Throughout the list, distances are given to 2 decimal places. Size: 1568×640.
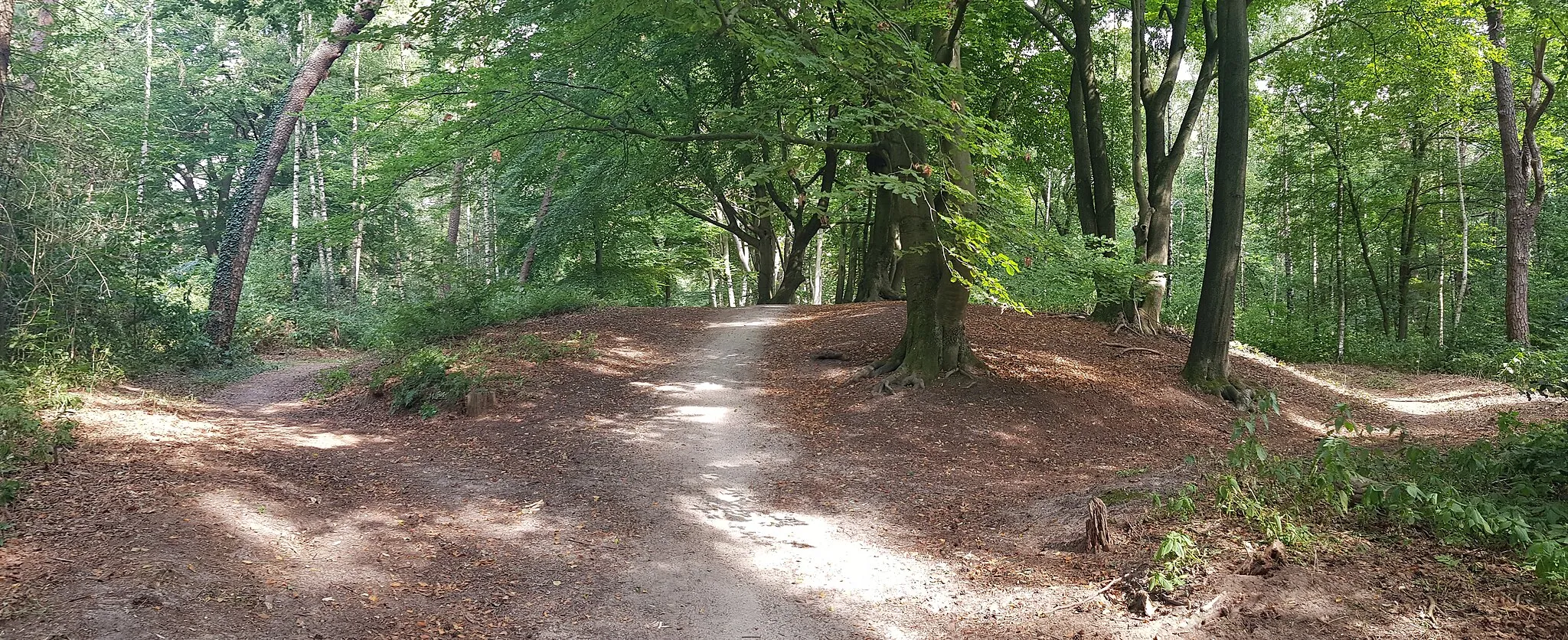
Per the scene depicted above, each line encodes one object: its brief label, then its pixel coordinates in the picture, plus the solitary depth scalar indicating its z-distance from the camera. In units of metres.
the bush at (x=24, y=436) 5.57
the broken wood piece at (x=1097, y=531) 5.28
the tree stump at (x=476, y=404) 9.73
